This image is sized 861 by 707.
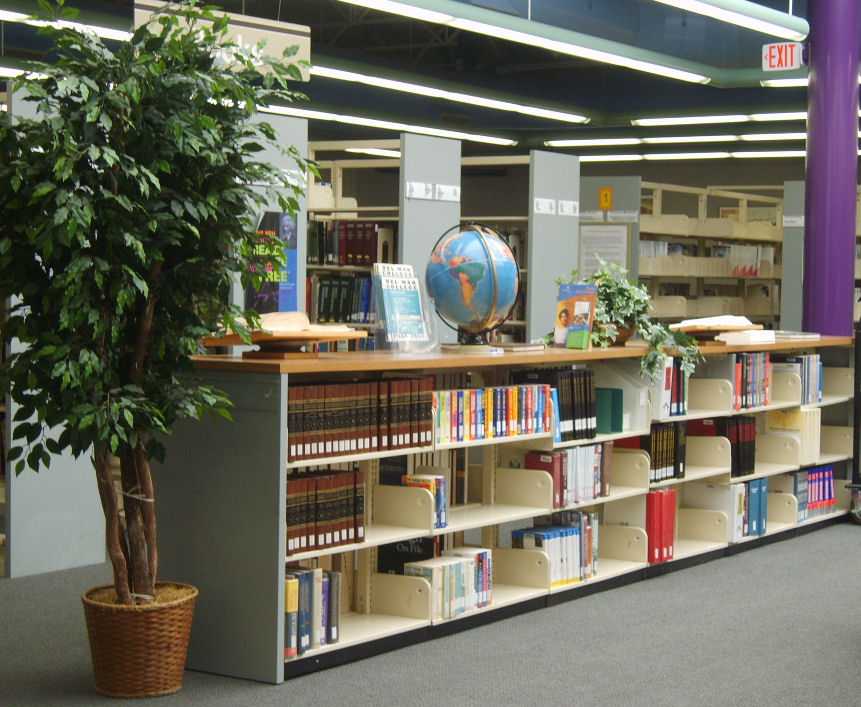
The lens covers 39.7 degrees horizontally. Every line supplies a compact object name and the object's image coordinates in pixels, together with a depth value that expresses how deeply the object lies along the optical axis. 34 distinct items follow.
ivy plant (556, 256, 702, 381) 6.09
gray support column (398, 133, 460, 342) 8.45
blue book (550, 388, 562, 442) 5.55
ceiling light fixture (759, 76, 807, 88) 11.18
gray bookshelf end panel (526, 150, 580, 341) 9.41
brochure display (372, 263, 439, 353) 4.95
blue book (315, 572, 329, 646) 4.42
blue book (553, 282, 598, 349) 5.82
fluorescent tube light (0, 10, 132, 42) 8.35
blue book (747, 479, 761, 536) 6.99
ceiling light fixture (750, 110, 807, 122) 14.45
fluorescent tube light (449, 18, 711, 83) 8.74
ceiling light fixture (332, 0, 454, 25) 7.80
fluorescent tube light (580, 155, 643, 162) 18.13
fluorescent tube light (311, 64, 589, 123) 12.07
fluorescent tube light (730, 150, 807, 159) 17.64
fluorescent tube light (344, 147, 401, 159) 18.03
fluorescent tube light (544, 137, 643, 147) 17.29
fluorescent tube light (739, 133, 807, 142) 15.83
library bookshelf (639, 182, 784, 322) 11.88
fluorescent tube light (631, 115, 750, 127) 15.35
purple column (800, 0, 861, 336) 8.46
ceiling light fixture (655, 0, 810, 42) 7.90
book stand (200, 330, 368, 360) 4.30
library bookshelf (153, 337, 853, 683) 4.25
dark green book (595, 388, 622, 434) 5.99
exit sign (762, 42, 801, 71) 9.26
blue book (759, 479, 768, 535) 7.07
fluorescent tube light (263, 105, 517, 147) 14.34
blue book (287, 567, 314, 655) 4.31
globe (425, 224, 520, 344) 5.22
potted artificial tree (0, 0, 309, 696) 3.68
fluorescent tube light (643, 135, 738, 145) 16.23
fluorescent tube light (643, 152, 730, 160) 18.06
